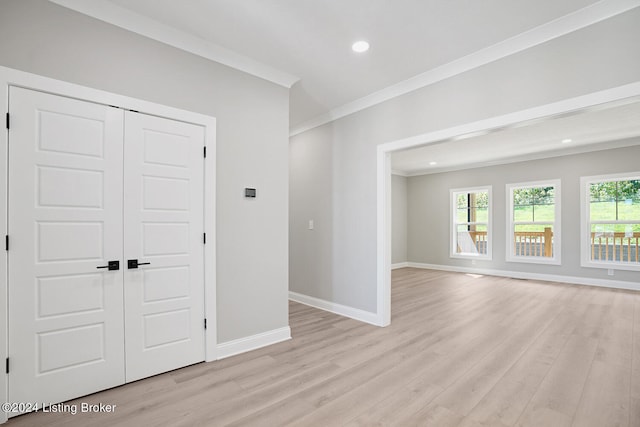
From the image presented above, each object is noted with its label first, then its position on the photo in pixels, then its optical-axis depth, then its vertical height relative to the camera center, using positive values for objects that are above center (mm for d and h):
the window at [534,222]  6711 -211
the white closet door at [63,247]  2047 -239
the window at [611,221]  5945 -162
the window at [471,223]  7800 -254
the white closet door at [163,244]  2465 -260
